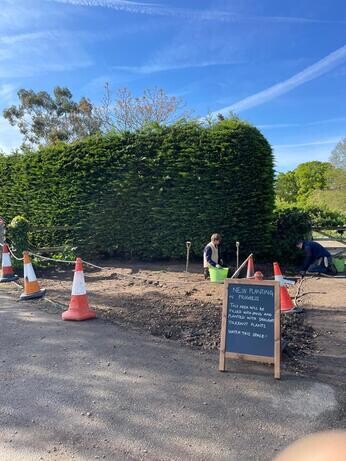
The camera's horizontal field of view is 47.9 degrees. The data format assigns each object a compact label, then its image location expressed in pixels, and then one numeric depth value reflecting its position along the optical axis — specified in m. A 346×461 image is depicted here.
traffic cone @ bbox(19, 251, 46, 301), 7.30
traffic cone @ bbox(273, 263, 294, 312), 6.23
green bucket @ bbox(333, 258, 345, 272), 9.82
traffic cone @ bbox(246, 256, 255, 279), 8.22
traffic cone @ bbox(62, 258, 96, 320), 5.89
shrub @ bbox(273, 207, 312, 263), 10.88
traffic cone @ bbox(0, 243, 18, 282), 9.23
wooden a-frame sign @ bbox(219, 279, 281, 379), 4.11
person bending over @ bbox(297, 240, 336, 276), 9.59
